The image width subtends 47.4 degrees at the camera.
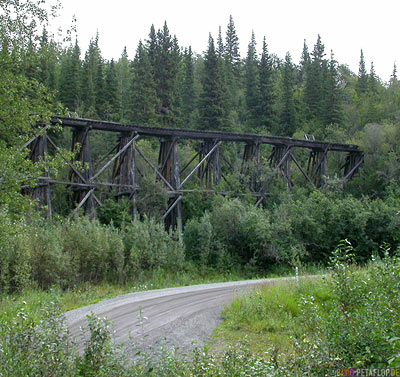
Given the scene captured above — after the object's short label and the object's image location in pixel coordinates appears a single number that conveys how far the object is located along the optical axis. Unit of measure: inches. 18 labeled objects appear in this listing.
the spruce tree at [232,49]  2655.0
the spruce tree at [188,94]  2130.9
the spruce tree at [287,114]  1930.4
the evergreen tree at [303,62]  2900.8
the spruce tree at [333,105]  1847.9
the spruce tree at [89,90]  1718.5
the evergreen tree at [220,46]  2970.0
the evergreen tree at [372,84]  2258.2
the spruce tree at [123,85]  1888.5
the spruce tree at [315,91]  1994.3
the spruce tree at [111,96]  1800.0
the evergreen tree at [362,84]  2267.0
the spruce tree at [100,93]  1818.4
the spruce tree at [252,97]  2018.1
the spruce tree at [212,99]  1776.6
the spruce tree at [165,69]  1886.1
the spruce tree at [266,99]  1979.6
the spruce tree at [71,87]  1761.8
